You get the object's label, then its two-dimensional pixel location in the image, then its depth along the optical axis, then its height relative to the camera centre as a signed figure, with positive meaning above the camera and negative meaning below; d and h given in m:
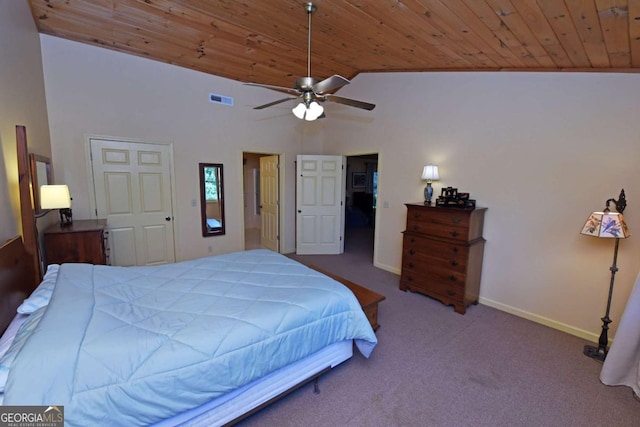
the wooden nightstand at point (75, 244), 2.79 -0.69
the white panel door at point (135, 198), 3.83 -0.30
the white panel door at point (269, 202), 5.56 -0.48
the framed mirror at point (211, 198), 4.60 -0.32
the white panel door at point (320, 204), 5.32 -0.46
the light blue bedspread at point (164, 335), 1.19 -0.84
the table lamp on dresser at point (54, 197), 2.51 -0.18
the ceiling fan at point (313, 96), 2.13 +0.71
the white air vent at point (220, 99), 4.48 +1.30
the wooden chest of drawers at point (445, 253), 3.20 -0.86
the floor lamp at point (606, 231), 2.31 -0.40
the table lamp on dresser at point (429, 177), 3.72 +0.06
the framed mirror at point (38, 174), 2.47 +0.03
